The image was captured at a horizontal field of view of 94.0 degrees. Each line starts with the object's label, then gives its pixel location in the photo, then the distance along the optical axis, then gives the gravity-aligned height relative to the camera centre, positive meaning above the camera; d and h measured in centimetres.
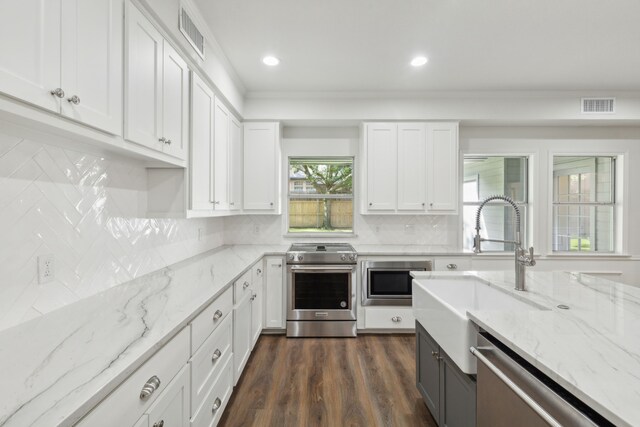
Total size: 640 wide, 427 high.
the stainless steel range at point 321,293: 318 -86
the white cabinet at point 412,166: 348 +56
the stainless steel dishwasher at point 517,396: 79 -55
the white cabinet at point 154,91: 144 +68
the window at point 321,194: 395 +25
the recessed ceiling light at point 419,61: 272 +142
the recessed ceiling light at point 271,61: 271 +141
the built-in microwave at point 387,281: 327 -74
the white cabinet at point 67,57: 86 +53
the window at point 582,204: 387 +14
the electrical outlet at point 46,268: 131 -25
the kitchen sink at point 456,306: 130 -51
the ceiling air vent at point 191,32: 191 +122
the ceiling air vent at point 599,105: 343 +127
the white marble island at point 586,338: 71 -41
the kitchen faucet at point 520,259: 155 -23
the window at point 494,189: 389 +34
